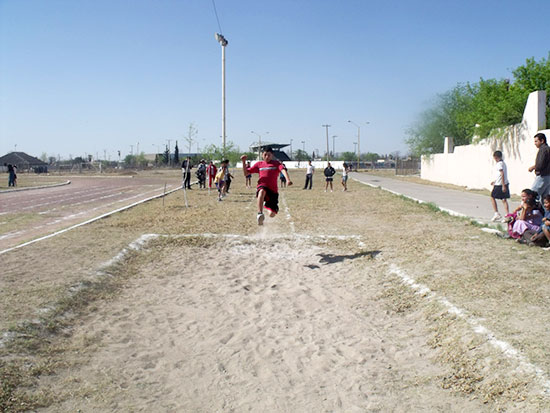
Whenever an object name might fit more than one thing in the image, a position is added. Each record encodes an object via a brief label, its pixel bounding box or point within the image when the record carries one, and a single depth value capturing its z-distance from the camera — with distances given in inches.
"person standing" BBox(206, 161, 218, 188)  984.3
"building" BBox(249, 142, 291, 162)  4810.5
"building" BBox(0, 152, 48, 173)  3363.7
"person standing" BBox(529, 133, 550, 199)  369.7
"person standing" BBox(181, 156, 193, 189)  871.4
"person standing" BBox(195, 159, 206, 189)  1116.5
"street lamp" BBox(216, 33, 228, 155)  1492.4
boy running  361.7
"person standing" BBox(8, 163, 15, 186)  1236.5
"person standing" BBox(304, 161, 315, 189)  1096.2
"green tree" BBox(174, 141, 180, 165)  4720.0
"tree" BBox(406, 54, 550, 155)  900.6
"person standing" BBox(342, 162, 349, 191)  1028.5
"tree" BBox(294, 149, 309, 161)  5537.9
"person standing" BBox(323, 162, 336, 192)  1006.3
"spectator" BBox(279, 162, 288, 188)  1163.6
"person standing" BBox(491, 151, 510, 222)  460.8
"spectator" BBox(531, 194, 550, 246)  310.0
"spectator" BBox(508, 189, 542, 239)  338.3
